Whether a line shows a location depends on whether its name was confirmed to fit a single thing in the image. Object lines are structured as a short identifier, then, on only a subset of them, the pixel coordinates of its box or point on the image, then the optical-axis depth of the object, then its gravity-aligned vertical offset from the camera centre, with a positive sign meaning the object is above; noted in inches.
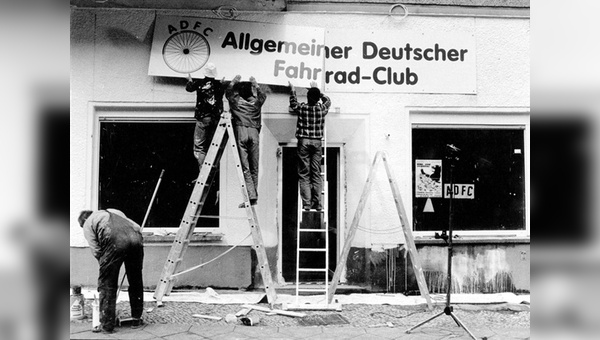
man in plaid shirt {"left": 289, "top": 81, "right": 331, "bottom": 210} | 296.0 +18.2
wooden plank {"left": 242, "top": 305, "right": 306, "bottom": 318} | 261.6 -72.4
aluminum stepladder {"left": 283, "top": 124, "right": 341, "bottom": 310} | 273.4 -31.6
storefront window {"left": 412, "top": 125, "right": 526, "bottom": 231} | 319.9 -1.9
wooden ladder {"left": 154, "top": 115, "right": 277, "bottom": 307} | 270.8 -25.6
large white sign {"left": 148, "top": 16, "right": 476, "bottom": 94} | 309.1 +74.9
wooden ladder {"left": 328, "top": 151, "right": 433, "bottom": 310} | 279.0 -34.2
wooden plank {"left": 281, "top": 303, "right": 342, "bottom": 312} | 270.2 -71.8
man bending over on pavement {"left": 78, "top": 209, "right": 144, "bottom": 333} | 227.9 -34.2
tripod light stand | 231.6 -31.9
